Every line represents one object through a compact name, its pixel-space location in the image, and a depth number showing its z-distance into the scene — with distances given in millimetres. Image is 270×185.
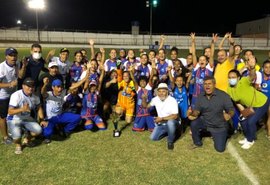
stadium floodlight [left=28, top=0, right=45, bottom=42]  32543
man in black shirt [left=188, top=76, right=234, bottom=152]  4165
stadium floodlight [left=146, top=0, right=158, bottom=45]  23062
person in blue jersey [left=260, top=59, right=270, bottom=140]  4561
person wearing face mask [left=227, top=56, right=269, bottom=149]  4397
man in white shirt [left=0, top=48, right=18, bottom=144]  4421
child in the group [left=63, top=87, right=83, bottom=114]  5237
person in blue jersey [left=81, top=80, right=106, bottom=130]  5268
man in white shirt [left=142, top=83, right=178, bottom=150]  4521
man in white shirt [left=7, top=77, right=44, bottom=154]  4202
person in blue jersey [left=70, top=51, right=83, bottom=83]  6047
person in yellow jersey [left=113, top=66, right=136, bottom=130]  5641
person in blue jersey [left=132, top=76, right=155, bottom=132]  5250
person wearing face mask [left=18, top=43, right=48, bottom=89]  4946
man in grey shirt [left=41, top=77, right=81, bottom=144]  4759
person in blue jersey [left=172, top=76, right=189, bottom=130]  5164
